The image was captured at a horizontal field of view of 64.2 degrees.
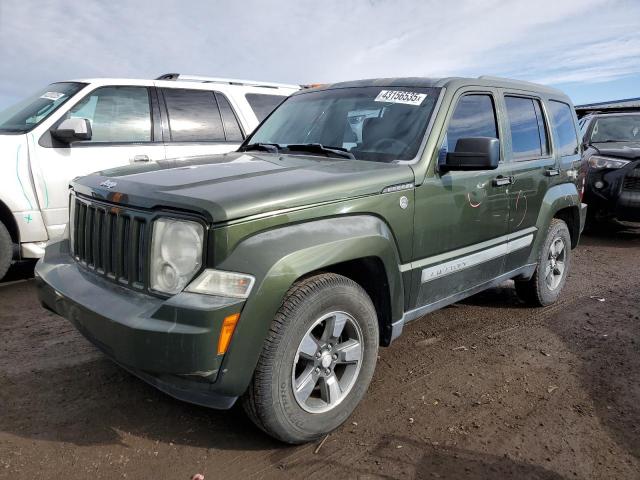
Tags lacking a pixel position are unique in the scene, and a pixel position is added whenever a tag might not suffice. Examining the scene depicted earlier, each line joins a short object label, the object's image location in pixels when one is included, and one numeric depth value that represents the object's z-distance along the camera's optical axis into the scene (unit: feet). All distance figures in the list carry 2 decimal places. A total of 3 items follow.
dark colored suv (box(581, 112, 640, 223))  24.49
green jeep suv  7.21
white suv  15.87
